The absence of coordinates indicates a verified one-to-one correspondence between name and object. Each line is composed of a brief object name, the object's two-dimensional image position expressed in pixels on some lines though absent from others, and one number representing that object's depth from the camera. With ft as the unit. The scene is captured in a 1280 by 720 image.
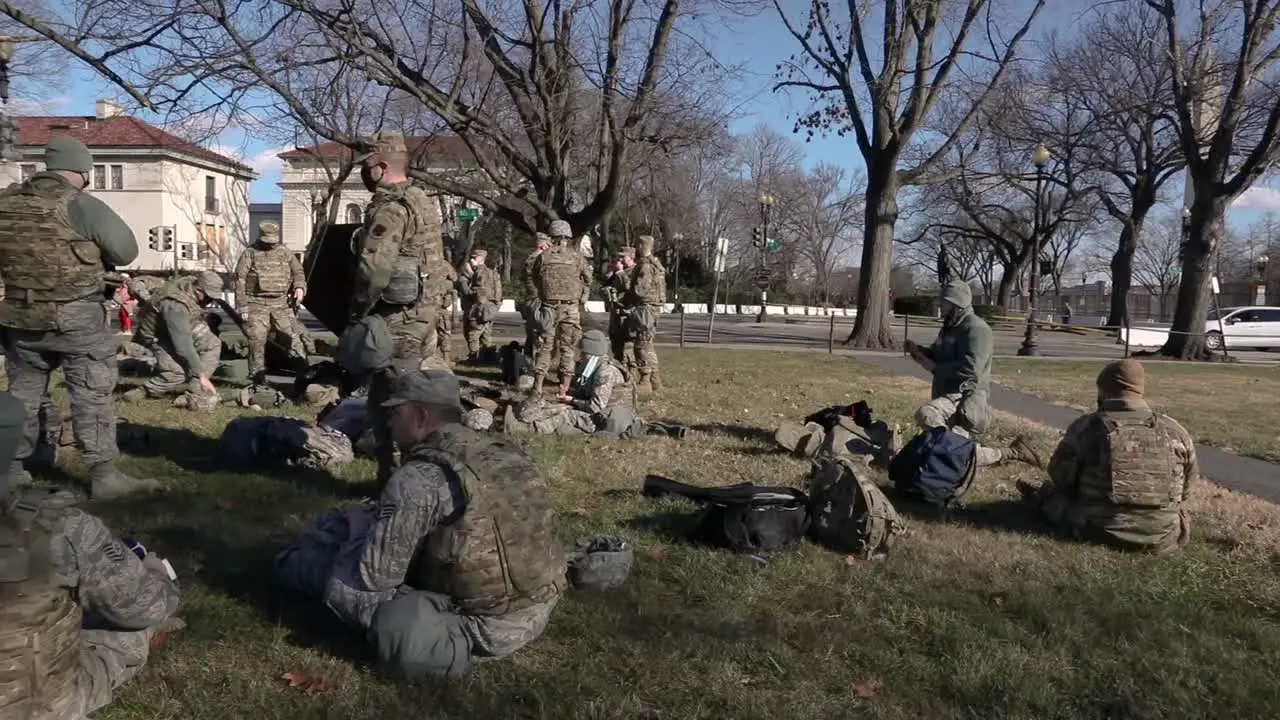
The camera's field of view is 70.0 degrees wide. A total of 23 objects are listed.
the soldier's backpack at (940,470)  20.18
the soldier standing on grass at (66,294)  16.78
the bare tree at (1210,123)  66.08
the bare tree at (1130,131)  75.87
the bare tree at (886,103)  66.18
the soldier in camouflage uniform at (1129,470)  16.98
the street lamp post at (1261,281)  162.09
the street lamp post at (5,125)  51.94
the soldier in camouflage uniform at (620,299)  42.55
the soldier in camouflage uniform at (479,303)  53.78
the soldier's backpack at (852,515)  16.38
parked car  101.24
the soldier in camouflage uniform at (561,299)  36.91
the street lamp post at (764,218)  120.28
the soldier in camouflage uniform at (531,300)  37.06
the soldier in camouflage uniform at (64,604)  8.03
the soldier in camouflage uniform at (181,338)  30.04
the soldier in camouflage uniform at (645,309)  41.47
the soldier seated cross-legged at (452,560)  10.82
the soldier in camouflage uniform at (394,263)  17.83
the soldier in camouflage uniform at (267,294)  36.68
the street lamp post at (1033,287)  75.10
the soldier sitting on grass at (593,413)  27.45
